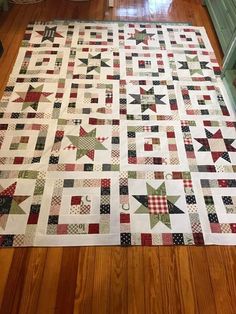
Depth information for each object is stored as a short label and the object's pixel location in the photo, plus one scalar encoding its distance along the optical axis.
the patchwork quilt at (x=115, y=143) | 1.21
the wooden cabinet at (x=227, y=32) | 1.76
